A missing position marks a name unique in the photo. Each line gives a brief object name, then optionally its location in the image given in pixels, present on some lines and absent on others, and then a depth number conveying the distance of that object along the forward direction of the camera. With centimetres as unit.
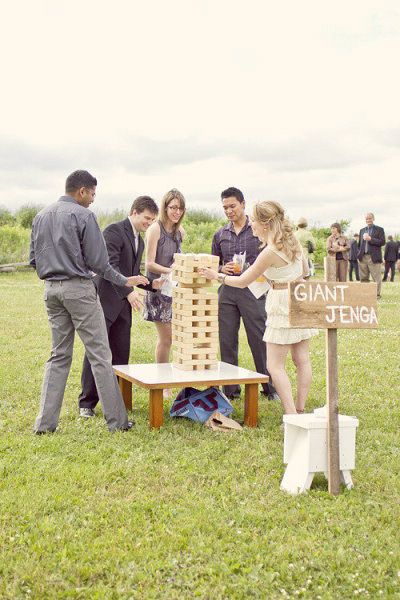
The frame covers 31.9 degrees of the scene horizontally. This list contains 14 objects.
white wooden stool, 454
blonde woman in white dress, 554
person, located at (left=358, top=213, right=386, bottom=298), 1811
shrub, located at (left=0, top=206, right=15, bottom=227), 3635
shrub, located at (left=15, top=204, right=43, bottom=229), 3559
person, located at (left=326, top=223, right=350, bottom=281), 1945
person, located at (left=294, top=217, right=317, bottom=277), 1652
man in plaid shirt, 695
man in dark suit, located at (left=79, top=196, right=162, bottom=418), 637
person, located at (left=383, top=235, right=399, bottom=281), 2834
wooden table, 581
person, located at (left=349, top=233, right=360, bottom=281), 2400
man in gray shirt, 556
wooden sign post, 450
